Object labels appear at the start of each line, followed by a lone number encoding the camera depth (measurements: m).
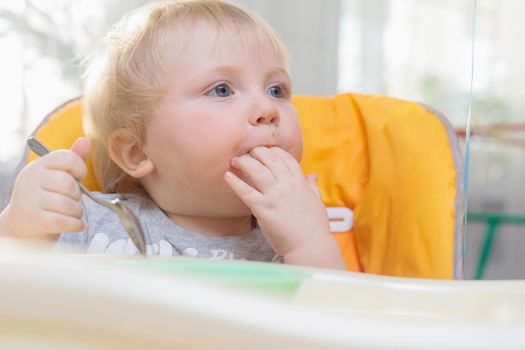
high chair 0.99
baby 0.92
